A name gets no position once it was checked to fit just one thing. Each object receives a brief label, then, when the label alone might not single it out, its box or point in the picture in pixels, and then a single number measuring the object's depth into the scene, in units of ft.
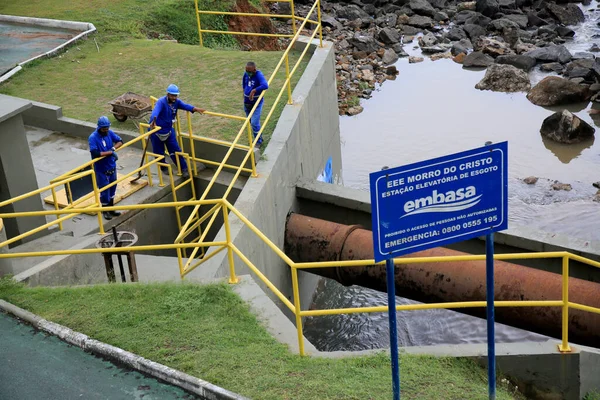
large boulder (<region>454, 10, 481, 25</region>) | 113.19
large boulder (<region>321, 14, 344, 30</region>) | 108.37
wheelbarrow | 49.24
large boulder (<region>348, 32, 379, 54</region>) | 101.45
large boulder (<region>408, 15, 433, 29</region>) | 112.98
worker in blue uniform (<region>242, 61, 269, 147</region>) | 44.96
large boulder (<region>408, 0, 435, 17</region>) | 116.16
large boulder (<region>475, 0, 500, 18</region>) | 112.78
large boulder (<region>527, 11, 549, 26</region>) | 111.24
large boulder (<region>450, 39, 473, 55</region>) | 102.37
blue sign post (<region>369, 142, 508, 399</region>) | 19.16
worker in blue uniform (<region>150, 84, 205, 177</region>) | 41.68
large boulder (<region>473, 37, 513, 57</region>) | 99.96
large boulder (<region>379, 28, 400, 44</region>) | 105.29
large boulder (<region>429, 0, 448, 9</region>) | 119.65
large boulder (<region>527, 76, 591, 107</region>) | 85.76
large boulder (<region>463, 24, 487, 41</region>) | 106.83
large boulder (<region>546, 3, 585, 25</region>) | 113.19
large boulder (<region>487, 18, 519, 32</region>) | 106.73
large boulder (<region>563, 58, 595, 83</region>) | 90.89
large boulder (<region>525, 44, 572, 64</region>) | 96.94
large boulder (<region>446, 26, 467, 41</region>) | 107.34
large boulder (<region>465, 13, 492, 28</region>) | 109.60
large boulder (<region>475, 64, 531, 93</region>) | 90.38
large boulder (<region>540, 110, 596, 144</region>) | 76.07
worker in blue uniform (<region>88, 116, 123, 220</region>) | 38.60
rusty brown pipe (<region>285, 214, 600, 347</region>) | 33.81
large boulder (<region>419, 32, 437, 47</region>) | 105.91
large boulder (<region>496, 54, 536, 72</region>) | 95.30
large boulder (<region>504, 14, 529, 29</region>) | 109.60
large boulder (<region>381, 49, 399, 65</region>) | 99.96
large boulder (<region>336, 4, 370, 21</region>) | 114.01
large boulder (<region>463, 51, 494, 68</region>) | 97.91
